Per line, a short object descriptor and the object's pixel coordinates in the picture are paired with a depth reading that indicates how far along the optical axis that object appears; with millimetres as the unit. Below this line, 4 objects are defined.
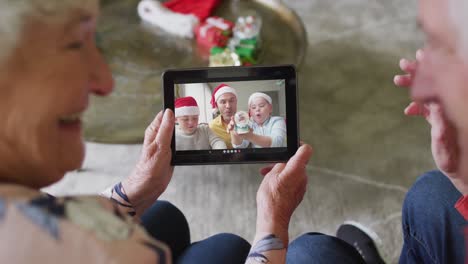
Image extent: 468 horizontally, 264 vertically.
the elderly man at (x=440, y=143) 528
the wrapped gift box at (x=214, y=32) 1620
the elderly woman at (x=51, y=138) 482
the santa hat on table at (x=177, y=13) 1681
